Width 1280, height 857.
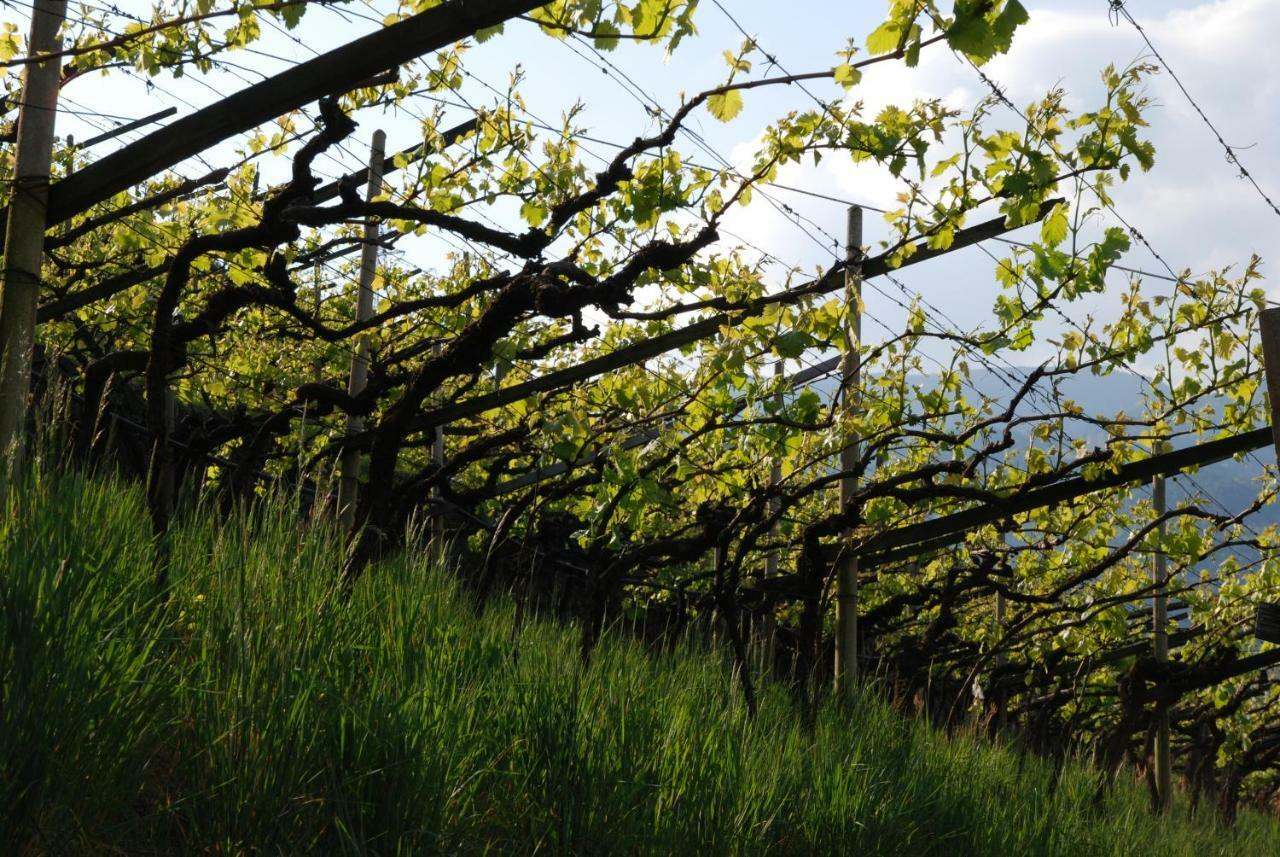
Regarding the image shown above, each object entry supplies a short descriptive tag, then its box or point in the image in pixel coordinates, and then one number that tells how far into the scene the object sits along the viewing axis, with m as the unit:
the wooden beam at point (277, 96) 4.20
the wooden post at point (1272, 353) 4.00
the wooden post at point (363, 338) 9.68
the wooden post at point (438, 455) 11.46
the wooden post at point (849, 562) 9.27
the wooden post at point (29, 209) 4.75
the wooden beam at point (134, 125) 9.38
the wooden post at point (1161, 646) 16.59
